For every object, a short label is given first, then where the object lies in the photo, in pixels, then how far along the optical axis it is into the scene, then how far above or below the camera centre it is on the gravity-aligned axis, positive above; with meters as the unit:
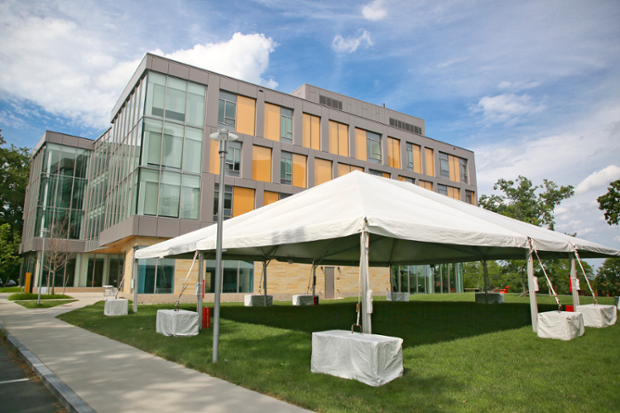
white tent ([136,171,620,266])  8.11 +1.14
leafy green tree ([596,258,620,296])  42.23 +0.29
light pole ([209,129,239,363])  7.66 +1.21
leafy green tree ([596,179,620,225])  30.62 +5.52
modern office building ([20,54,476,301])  25.78 +7.94
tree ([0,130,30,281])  49.16 +9.79
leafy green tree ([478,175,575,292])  39.41 +6.90
